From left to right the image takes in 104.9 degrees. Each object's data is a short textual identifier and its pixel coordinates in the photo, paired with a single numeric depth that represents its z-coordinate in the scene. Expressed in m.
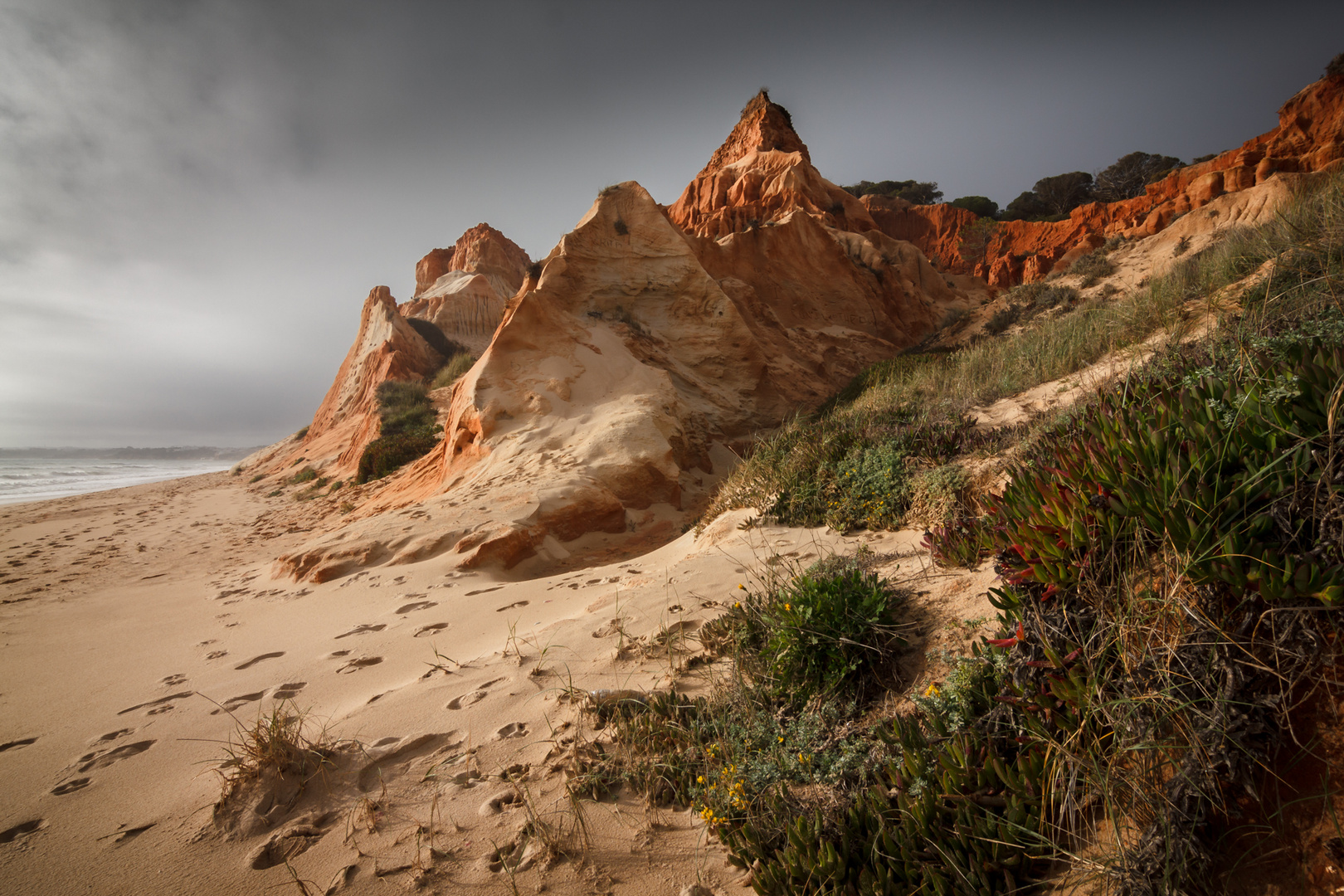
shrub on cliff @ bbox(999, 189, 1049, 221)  40.00
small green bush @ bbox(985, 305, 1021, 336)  15.47
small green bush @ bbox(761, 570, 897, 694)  2.39
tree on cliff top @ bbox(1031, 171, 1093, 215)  39.12
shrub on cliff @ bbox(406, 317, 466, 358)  24.45
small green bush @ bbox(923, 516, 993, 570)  2.96
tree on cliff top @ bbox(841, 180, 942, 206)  43.22
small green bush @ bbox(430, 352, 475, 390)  19.94
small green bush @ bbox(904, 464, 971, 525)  4.08
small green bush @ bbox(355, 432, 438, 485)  12.79
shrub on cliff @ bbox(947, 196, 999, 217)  41.75
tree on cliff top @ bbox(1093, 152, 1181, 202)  35.22
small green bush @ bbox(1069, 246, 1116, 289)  16.34
